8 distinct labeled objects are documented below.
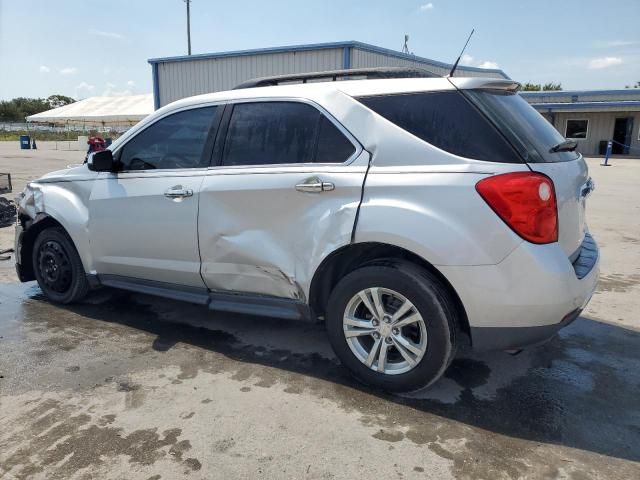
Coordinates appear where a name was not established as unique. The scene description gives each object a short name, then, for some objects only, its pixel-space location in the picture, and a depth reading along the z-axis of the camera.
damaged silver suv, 2.71
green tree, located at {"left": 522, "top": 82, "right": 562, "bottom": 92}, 57.20
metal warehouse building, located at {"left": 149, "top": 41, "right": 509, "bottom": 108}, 15.15
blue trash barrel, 36.53
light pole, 45.88
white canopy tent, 41.31
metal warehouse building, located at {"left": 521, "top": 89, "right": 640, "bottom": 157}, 28.83
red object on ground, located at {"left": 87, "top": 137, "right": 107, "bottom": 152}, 11.80
